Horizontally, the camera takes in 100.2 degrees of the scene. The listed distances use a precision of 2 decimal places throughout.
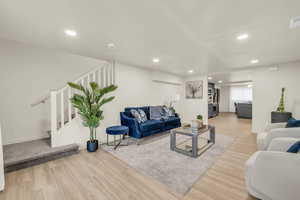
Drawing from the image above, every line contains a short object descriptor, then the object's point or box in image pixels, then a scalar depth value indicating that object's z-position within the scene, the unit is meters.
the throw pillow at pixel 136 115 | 3.75
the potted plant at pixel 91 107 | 2.86
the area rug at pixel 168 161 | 1.93
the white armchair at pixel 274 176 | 1.12
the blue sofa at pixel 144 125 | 3.47
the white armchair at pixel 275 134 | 2.04
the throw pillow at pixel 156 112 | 4.49
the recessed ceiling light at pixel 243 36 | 2.31
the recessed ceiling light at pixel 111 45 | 2.80
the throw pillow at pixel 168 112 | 4.88
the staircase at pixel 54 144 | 2.28
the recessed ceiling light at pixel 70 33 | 2.25
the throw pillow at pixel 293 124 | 2.24
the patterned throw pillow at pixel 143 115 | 3.97
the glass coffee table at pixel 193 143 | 2.64
